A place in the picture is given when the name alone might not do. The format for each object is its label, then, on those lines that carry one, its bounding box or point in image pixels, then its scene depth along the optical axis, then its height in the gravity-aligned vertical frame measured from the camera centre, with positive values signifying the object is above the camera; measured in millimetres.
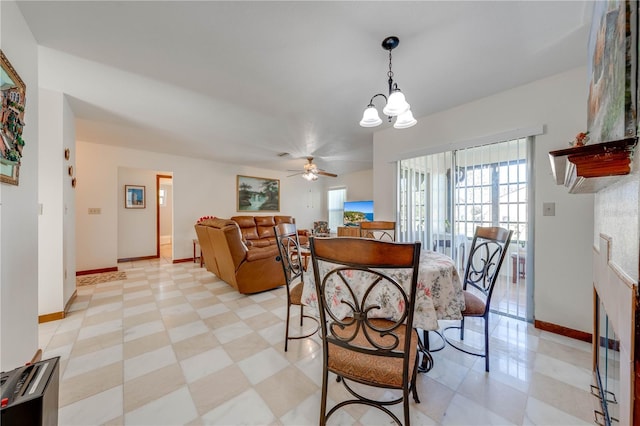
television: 6043 +12
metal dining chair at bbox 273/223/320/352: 1886 -486
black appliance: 664 -587
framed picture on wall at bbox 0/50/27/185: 1172 +510
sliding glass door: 2336 +121
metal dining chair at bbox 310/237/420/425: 889 -534
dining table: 1225 -491
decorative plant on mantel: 1354 +460
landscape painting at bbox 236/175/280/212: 6020 +510
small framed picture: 5184 +358
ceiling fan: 4609 +856
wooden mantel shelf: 665 +172
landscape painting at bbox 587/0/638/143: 635 +483
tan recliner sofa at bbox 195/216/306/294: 2910 -652
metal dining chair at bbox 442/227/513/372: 1553 -596
